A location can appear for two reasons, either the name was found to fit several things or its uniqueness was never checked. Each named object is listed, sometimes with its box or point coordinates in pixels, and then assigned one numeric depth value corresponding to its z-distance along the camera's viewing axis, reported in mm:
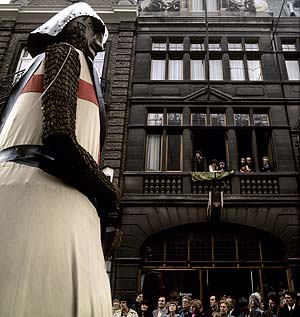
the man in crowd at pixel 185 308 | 7398
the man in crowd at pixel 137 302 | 8127
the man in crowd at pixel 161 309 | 7252
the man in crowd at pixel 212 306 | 7585
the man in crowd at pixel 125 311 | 7172
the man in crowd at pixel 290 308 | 6666
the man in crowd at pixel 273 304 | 7398
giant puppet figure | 1162
